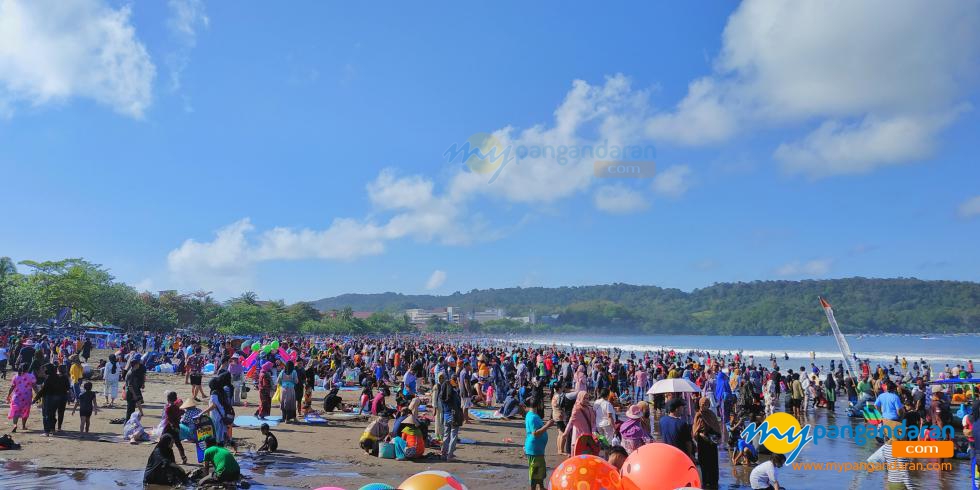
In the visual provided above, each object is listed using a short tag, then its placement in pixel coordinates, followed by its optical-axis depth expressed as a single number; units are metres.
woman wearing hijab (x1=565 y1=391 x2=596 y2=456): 9.20
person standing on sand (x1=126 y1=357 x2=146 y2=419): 13.30
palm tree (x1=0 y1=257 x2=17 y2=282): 58.34
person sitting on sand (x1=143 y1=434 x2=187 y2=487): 8.64
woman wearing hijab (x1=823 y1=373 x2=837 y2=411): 21.36
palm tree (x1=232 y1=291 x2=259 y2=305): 107.94
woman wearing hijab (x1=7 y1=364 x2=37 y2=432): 11.90
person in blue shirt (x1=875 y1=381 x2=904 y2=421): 11.75
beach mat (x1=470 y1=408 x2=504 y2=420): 17.09
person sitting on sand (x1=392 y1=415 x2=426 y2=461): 10.87
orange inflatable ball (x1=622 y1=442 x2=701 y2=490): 6.16
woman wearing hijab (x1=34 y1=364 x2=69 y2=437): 11.82
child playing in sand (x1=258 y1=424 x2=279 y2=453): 11.06
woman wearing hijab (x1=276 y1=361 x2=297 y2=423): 14.22
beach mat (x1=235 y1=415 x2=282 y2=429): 13.77
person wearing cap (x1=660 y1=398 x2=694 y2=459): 8.30
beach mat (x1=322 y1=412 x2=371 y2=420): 15.55
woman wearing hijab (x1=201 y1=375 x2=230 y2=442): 10.63
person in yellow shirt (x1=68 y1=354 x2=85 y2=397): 15.48
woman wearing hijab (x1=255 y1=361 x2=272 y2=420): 14.19
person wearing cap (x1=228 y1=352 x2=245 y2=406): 17.44
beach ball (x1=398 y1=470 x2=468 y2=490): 5.08
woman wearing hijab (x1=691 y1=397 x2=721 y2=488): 8.89
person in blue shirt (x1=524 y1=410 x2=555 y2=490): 8.28
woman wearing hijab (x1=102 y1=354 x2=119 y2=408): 15.93
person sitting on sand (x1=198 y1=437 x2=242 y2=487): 8.48
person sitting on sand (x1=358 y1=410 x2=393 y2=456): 11.31
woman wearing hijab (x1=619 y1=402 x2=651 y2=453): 8.82
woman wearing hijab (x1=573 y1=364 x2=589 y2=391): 19.41
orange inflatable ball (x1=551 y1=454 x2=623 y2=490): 5.68
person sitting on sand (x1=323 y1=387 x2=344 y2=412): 16.28
